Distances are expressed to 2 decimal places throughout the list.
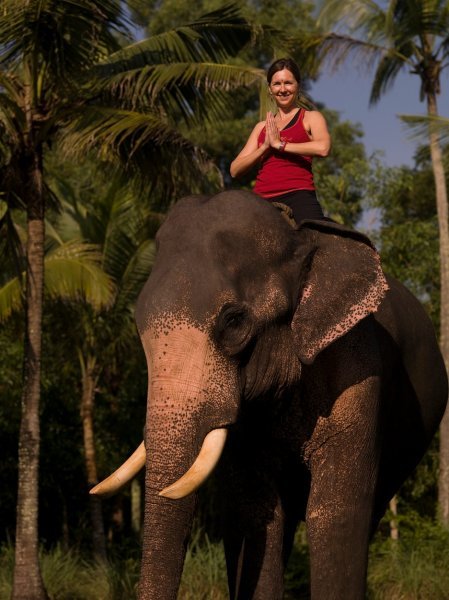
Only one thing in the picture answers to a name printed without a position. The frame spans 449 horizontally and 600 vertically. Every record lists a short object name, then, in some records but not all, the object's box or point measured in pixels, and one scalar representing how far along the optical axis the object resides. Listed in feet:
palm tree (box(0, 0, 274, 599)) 39.93
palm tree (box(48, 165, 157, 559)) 59.98
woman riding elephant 17.38
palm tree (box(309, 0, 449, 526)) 58.85
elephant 14.43
